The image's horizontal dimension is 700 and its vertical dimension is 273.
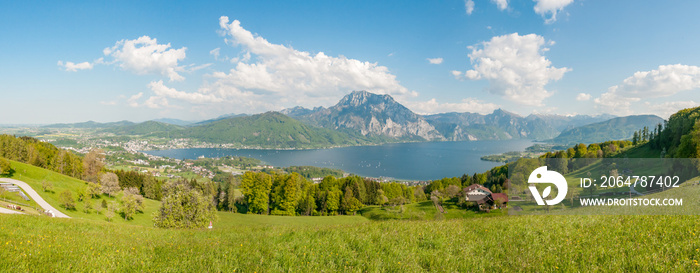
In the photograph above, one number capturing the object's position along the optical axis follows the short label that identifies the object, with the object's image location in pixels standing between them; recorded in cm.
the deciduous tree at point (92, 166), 7650
